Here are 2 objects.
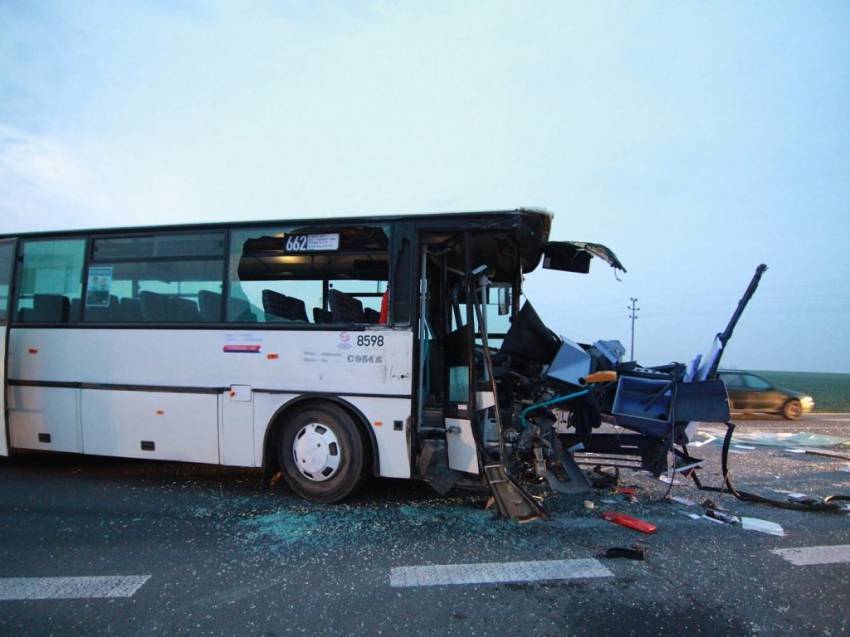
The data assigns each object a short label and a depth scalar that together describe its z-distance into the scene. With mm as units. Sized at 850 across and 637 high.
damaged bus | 5332
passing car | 16500
